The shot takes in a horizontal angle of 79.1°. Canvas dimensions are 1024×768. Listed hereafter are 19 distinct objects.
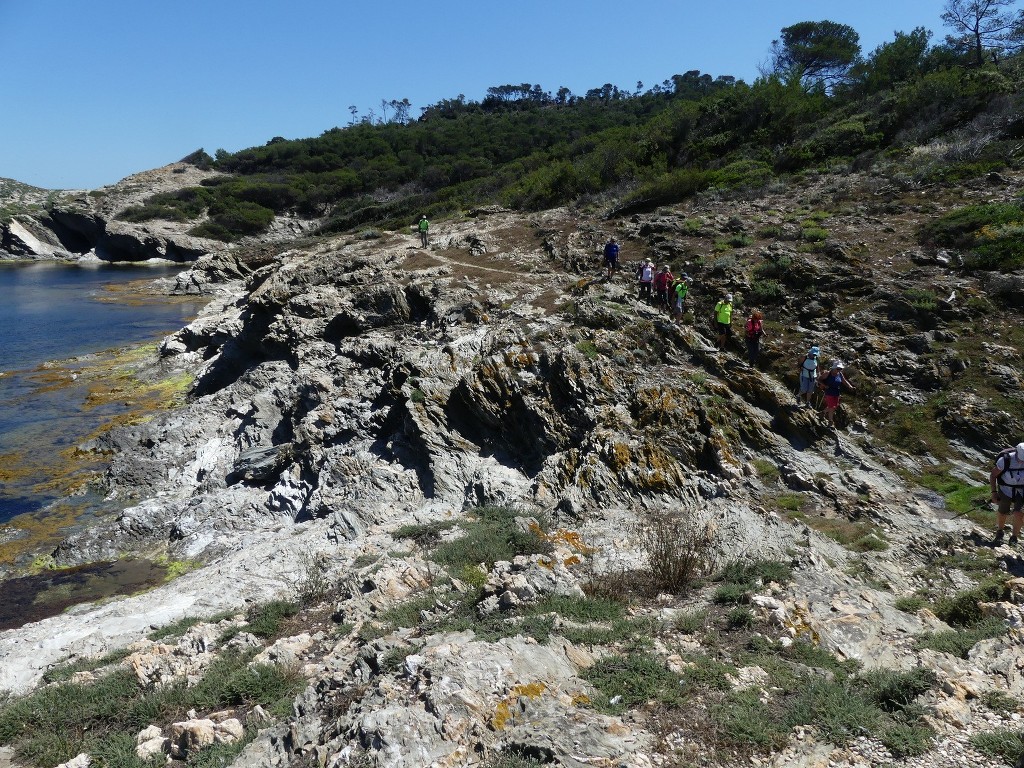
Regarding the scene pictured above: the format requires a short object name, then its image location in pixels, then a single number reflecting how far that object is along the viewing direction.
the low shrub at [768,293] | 17.23
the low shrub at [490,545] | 10.29
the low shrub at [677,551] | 8.70
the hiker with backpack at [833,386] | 12.88
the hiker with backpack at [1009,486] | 9.23
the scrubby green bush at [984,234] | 16.34
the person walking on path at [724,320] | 15.61
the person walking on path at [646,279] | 18.12
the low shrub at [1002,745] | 4.99
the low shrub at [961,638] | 6.71
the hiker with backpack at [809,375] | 13.34
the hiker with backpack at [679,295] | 16.86
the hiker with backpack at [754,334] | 15.02
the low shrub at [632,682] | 5.97
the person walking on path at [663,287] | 17.70
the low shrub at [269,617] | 9.00
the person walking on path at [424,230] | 28.18
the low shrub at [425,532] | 11.84
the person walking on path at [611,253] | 19.91
